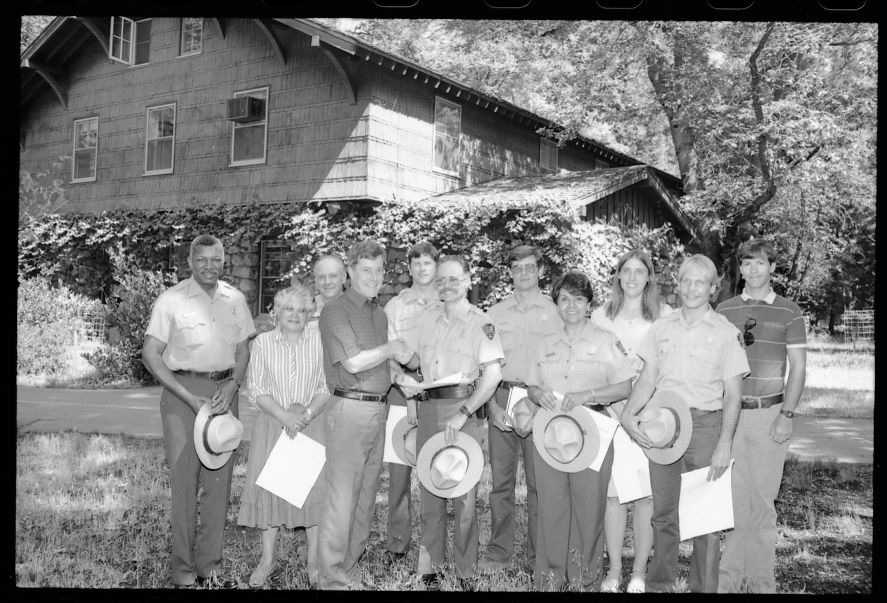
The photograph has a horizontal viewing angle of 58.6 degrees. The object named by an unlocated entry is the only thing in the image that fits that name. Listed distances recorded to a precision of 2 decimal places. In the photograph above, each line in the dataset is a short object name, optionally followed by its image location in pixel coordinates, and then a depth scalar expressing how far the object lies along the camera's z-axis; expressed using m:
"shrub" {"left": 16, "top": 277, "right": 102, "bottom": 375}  12.19
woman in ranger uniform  4.03
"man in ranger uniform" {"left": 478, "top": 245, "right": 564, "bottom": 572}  4.49
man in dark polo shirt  3.96
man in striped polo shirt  3.99
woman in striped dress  4.18
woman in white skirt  4.13
